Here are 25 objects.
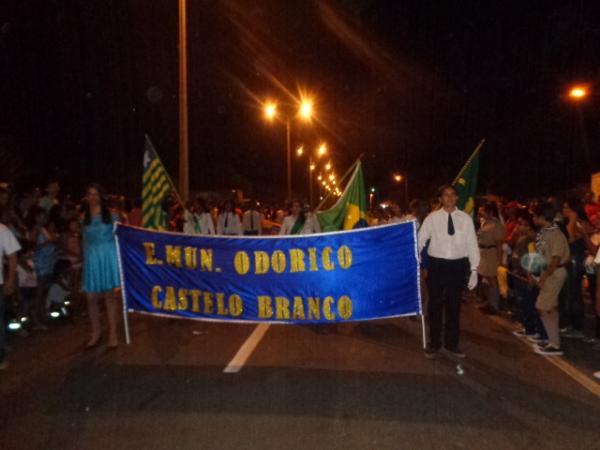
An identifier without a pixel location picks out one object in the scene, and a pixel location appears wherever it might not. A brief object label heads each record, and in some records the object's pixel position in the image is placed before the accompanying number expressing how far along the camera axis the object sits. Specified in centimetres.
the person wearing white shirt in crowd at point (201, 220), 1209
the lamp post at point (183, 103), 1568
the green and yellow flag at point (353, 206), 954
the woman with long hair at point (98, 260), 826
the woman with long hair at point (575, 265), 936
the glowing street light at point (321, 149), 4561
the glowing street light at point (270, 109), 2859
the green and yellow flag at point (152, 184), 961
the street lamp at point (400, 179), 6217
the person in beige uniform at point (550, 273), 798
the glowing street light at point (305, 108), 2848
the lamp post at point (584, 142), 2766
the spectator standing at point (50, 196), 1333
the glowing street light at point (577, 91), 1757
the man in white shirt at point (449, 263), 789
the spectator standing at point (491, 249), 1092
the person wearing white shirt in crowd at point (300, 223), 1038
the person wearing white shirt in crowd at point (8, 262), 702
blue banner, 788
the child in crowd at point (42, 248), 967
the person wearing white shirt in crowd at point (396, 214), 1155
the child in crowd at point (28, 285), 921
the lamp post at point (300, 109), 2855
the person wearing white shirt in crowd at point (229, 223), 1416
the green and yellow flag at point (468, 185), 1055
